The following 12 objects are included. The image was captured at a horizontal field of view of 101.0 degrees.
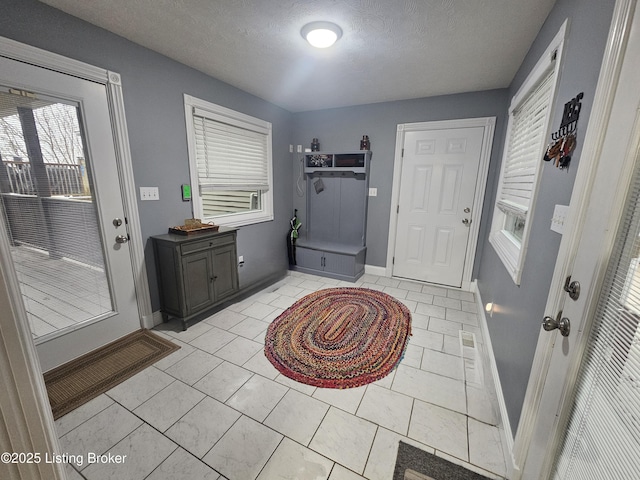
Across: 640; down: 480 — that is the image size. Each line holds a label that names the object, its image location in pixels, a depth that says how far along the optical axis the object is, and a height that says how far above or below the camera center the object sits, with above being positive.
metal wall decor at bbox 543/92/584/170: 1.10 +0.21
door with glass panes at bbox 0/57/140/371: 1.67 -0.23
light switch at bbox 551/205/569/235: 1.08 -0.14
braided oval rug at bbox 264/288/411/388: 1.98 -1.39
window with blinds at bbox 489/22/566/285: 1.53 +0.21
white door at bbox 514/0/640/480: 0.68 -0.39
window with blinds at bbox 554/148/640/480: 0.65 -0.51
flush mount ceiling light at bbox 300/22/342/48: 1.84 +1.03
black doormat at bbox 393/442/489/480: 1.29 -1.40
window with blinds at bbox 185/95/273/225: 2.77 +0.18
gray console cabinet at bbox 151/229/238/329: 2.37 -0.87
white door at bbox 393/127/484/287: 3.26 -0.25
